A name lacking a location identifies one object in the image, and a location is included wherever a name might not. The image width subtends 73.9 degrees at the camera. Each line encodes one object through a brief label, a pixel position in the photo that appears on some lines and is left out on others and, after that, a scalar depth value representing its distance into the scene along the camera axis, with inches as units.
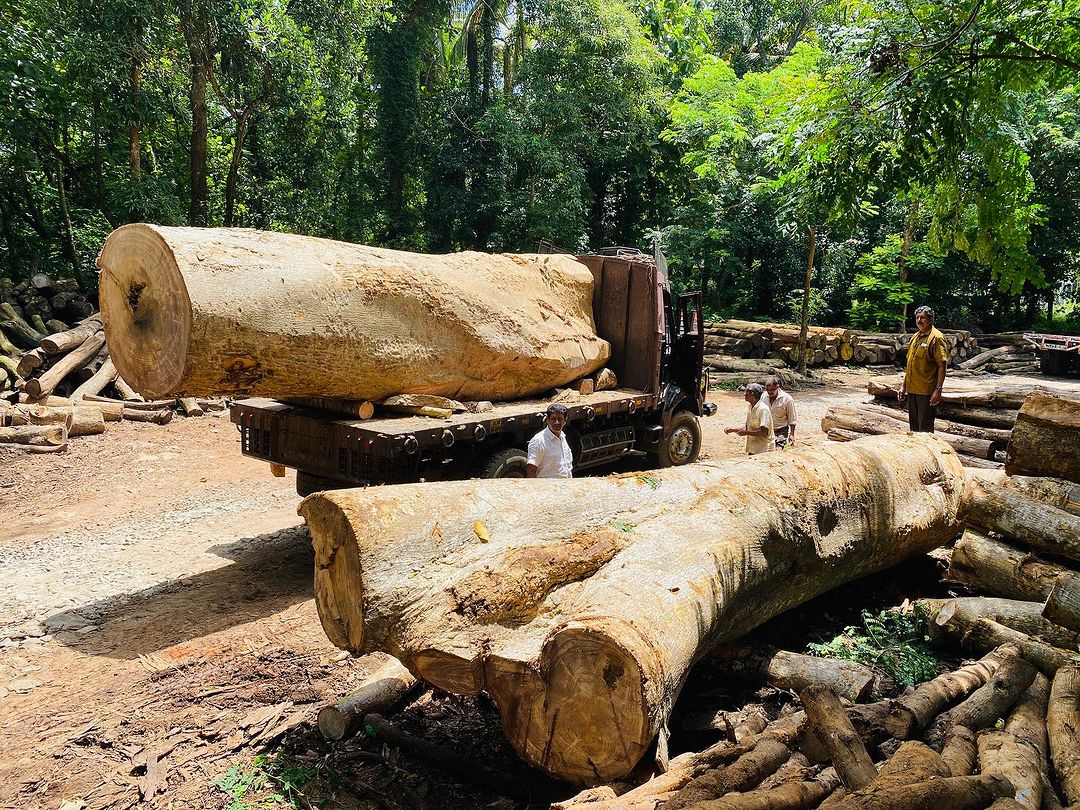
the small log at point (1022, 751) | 105.8
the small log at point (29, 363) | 427.8
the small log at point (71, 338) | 444.1
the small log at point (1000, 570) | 173.0
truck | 221.1
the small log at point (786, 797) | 95.2
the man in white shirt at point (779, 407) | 293.1
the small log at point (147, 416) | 423.8
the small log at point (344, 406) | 230.4
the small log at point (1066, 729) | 109.8
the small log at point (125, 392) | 452.1
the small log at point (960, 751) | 109.1
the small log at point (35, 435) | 368.2
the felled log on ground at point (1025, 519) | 173.6
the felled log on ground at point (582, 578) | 115.8
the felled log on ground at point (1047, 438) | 186.4
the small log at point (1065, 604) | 144.4
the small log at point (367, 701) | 140.7
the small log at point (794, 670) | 145.3
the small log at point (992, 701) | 128.5
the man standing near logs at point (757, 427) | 276.1
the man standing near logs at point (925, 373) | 299.9
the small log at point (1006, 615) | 161.3
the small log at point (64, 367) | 415.2
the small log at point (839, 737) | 105.3
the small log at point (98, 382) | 432.1
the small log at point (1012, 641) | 147.4
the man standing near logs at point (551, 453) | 224.7
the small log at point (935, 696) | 126.4
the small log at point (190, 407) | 437.7
